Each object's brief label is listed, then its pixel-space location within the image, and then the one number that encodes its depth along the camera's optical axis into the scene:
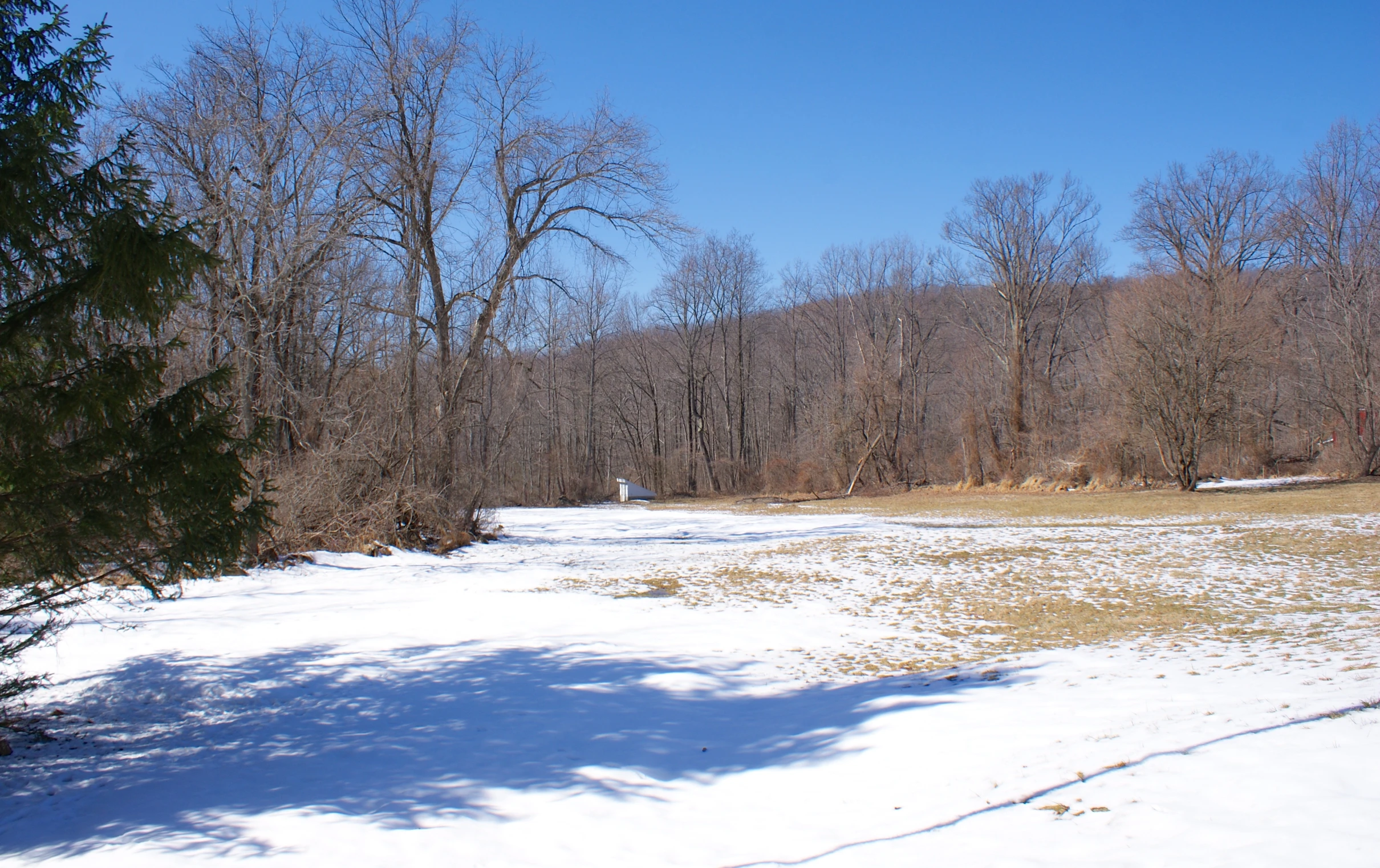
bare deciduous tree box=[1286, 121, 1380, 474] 26.47
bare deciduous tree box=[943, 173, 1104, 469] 38.34
